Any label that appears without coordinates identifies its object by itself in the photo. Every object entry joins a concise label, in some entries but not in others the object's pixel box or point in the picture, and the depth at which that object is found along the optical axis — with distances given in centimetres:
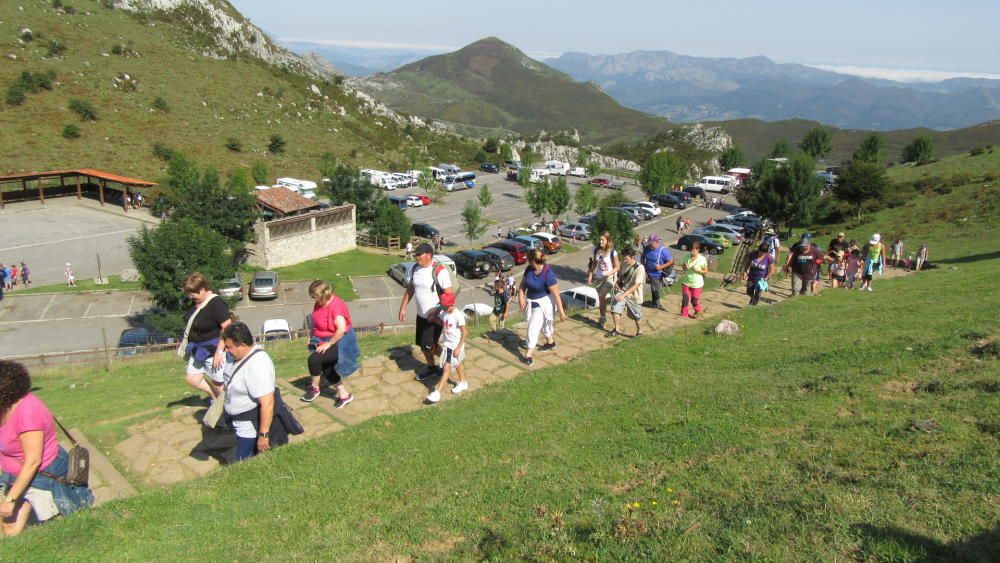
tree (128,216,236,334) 1977
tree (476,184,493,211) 4803
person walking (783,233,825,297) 1351
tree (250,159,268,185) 5019
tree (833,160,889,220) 3769
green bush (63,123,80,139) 4891
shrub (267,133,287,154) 5947
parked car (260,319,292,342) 1906
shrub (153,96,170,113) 5788
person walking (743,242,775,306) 1248
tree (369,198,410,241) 3681
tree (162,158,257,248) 3041
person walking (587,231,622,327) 1044
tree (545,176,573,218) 4603
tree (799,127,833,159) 7744
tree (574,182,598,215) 4900
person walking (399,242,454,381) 761
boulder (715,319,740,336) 1009
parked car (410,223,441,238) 4007
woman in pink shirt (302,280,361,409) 709
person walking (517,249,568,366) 849
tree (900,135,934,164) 6862
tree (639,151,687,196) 5703
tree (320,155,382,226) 3966
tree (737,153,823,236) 3859
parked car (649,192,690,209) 5397
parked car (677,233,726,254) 3569
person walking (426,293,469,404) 749
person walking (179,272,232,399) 656
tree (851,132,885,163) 6482
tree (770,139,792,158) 7681
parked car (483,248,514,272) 3112
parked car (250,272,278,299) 2616
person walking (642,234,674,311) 1205
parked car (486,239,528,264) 3331
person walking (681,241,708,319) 1120
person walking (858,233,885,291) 1455
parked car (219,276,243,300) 2446
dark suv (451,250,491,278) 3042
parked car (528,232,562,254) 3678
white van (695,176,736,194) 6209
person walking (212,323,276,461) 543
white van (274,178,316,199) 4853
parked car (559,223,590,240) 4094
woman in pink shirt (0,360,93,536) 439
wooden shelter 3825
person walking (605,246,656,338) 1024
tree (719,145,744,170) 8275
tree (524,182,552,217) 4588
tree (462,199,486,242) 3925
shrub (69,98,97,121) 5197
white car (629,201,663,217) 4805
